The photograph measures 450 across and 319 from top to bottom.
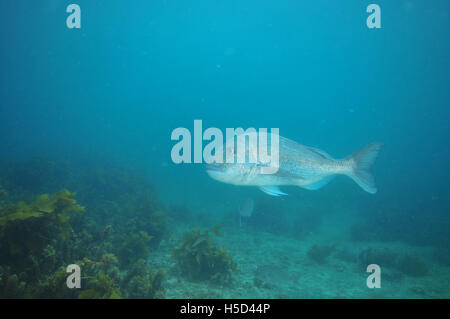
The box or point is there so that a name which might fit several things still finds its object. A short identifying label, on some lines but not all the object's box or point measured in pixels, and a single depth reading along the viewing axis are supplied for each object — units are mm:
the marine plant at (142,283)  3348
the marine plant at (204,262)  4477
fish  3688
